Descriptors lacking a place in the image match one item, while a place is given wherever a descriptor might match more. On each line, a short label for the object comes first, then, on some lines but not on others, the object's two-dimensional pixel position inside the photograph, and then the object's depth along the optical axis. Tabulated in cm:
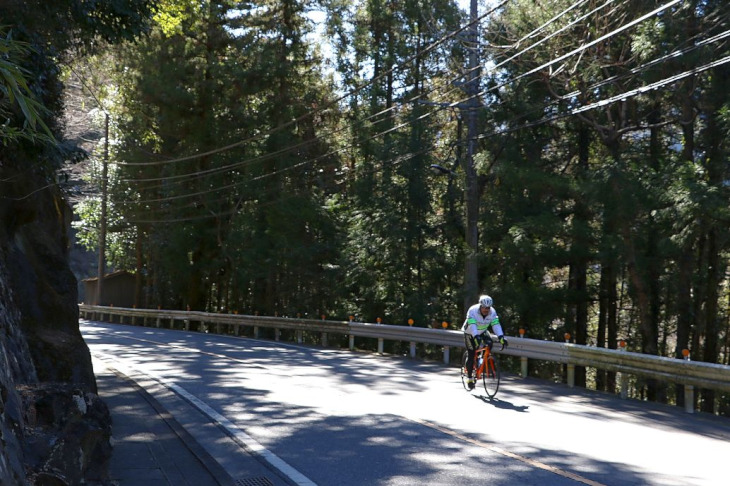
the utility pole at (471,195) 2028
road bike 1250
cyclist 1283
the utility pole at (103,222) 4050
